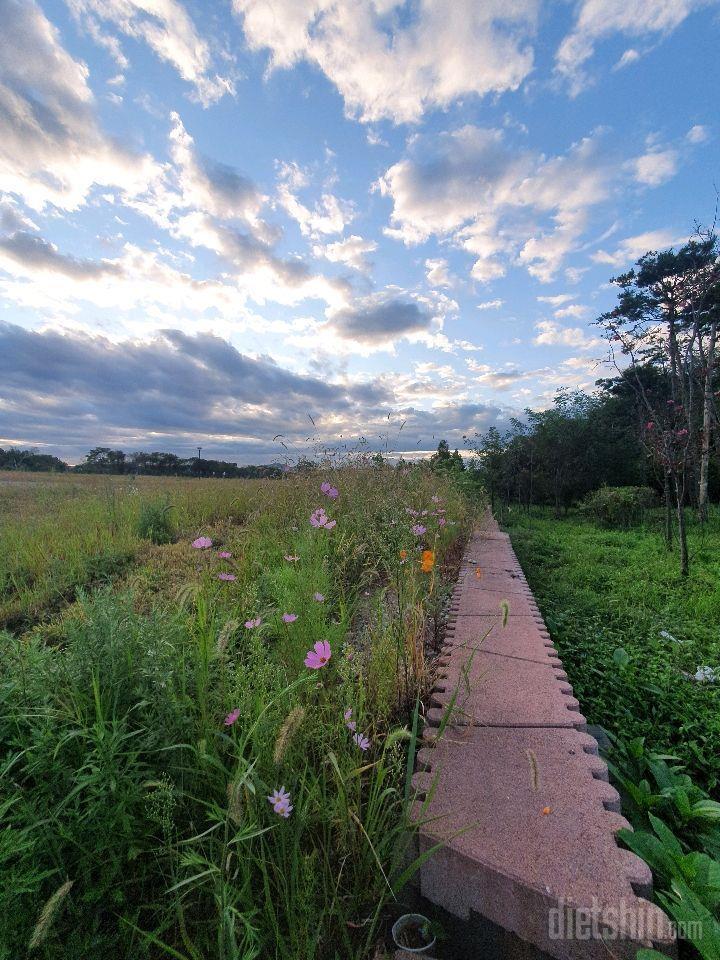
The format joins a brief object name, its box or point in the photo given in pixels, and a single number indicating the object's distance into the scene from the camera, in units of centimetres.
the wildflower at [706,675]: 259
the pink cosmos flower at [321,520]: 238
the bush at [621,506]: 987
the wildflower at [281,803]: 96
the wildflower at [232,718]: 107
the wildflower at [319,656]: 130
